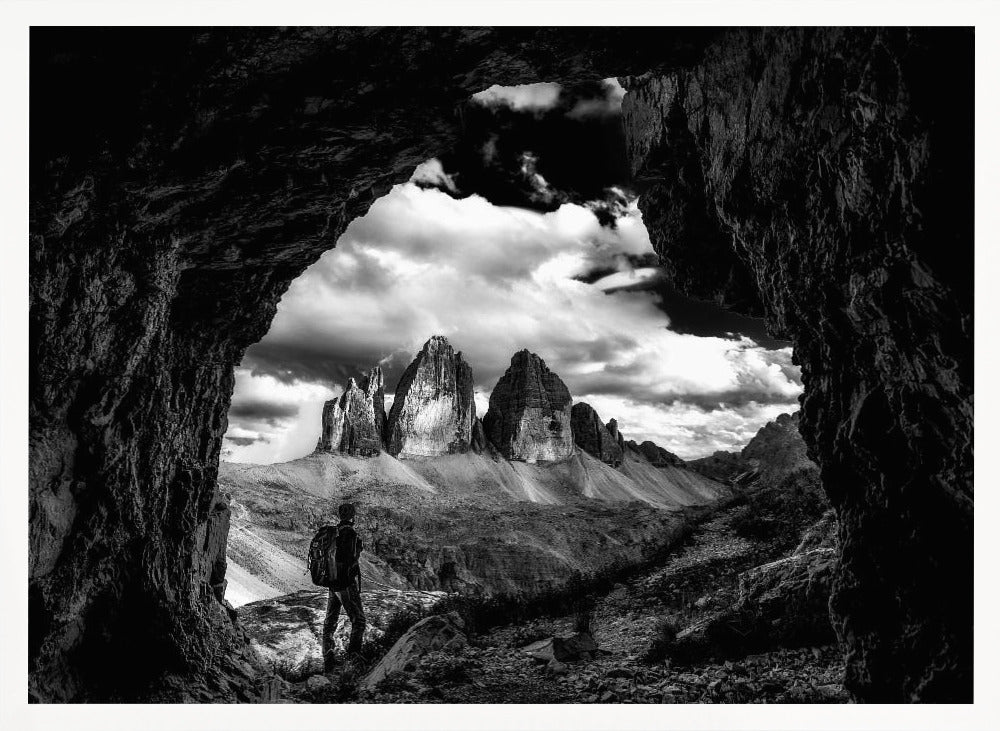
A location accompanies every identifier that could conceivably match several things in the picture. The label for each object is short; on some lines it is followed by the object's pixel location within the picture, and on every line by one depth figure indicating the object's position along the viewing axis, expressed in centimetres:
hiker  730
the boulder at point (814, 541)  1181
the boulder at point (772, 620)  863
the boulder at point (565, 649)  924
